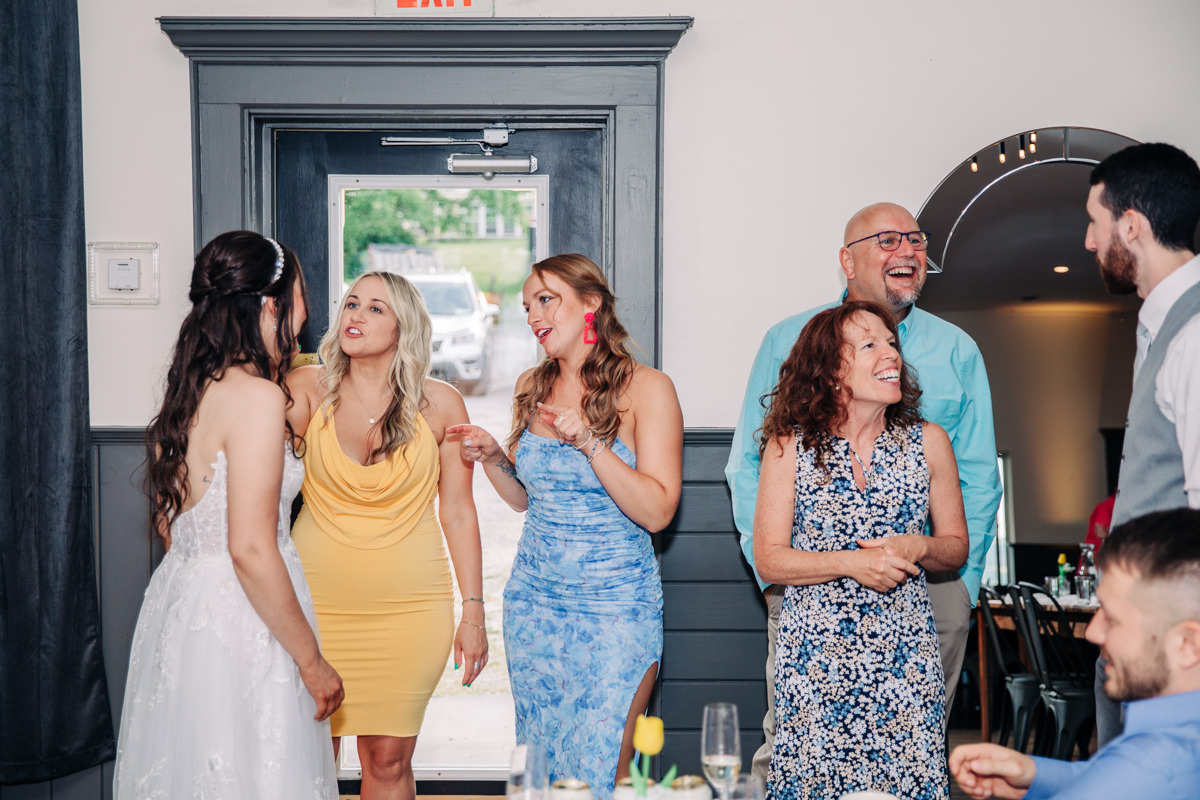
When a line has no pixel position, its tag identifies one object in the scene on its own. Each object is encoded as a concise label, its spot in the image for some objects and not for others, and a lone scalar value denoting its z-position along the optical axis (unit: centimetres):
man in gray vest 188
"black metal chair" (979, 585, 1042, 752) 462
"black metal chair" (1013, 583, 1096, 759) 423
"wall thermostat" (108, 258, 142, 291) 320
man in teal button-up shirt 277
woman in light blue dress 238
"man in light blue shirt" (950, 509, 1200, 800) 125
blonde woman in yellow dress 265
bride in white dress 193
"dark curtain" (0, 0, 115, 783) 304
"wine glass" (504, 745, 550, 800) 141
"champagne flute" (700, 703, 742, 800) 146
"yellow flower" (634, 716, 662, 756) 142
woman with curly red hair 213
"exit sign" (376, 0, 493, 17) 319
